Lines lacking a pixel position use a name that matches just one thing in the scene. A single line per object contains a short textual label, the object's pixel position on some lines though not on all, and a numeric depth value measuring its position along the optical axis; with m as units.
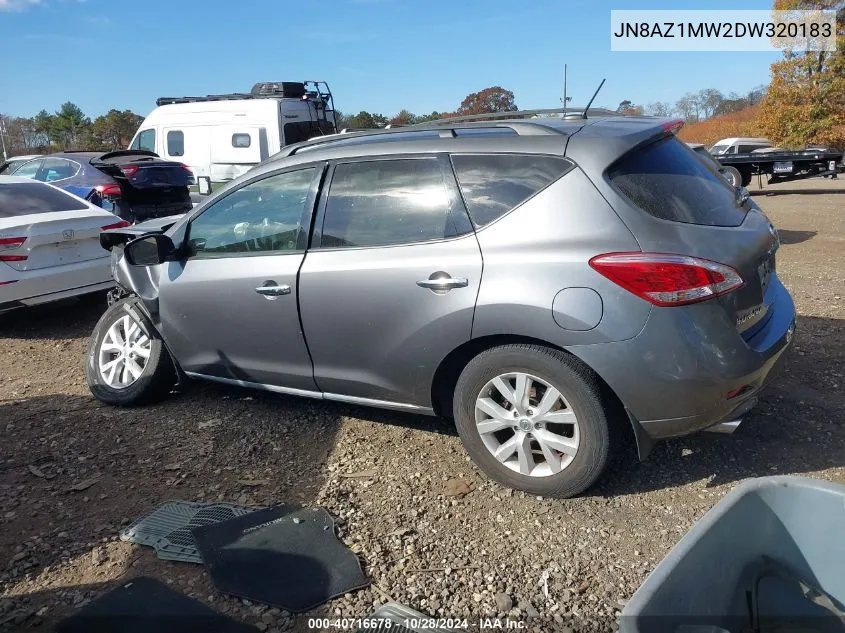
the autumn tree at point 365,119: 34.31
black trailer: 15.97
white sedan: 6.09
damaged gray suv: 2.97
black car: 9.18
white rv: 11.95
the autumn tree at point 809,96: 25.92
